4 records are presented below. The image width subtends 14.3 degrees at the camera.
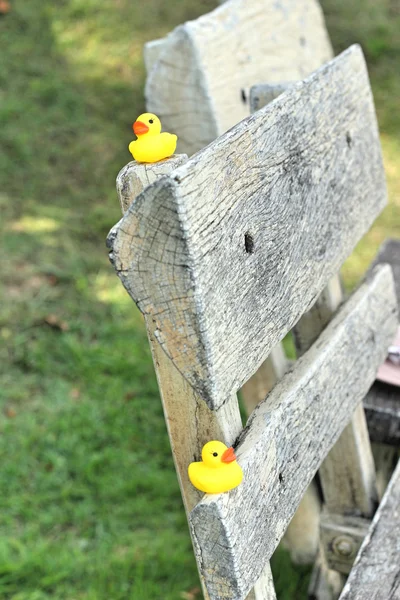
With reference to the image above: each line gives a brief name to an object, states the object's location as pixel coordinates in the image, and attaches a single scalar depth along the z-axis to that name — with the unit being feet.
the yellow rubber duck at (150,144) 3.78
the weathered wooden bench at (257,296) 3.59
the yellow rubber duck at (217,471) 3.73
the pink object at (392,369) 5.31
